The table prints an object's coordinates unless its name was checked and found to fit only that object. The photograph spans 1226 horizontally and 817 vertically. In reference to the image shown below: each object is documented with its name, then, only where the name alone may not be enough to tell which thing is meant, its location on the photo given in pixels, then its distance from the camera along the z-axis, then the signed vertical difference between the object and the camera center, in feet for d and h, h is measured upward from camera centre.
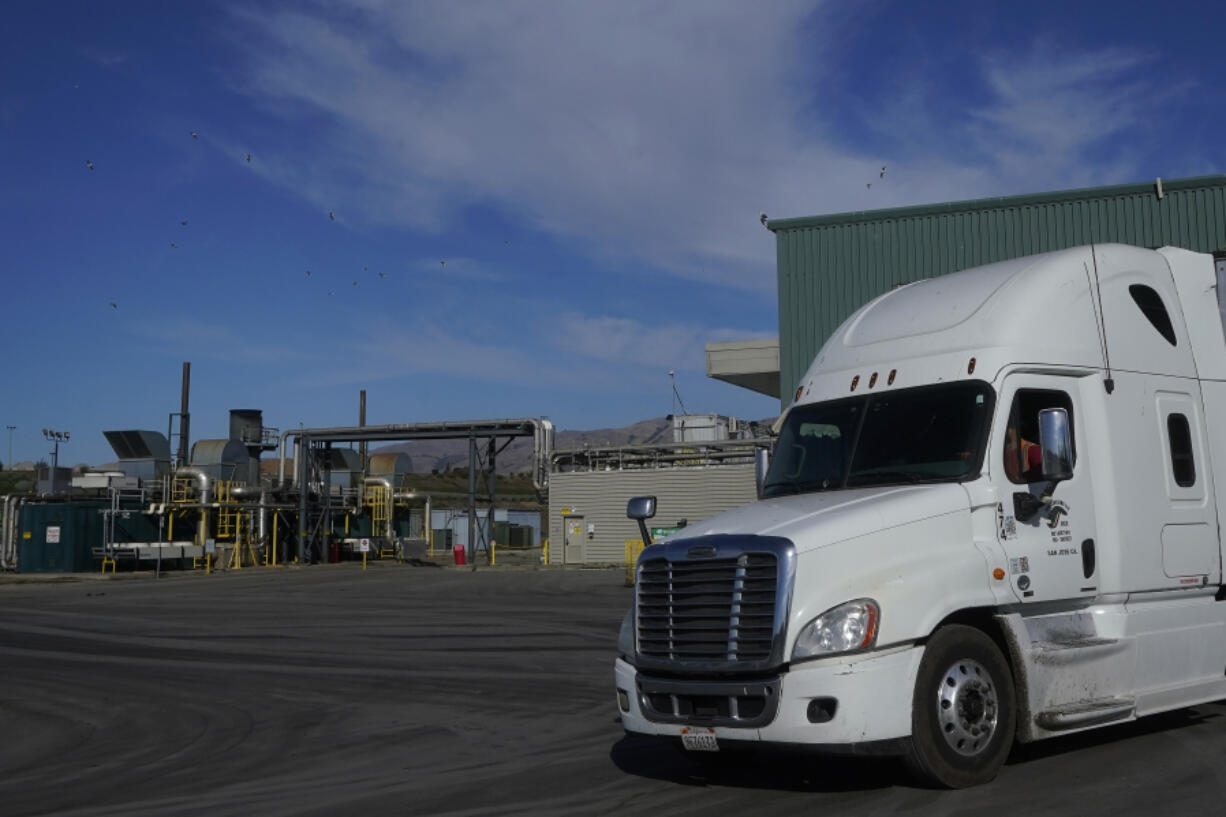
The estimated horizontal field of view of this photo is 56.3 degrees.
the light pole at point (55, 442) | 158.34 +17.43
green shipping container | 150.61 +3.21
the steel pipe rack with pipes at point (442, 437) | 164.35 +16.40
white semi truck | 22.77 -0.07
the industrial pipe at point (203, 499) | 163.53 +8.37
